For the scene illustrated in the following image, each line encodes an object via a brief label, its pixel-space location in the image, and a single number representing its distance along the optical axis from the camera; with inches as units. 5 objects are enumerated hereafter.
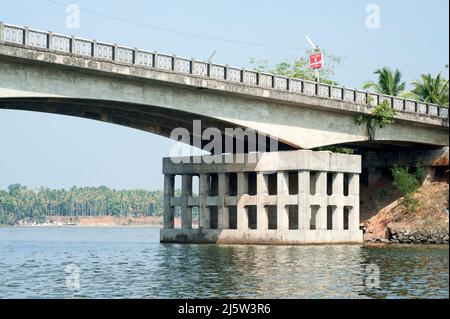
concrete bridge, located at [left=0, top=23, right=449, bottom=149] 2187.5
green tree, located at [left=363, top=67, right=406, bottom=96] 4163.4
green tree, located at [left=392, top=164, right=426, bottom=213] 3277.6
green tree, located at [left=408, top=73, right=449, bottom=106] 4017.5
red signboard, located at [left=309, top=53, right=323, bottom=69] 3090.6
